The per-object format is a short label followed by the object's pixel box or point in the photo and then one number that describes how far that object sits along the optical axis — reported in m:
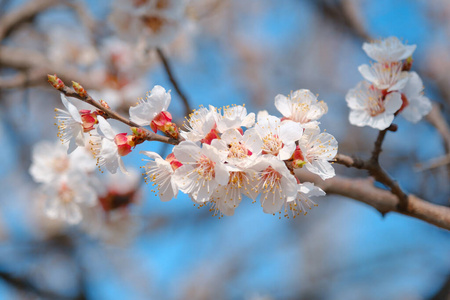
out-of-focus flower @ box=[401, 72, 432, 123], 1.12
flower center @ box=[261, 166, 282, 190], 1.08
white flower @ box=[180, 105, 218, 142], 1.07
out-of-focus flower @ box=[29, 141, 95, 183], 1.25
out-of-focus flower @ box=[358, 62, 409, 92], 1.11
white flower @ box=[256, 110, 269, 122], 1.09
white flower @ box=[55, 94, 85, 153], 1.07
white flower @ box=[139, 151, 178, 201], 1.08
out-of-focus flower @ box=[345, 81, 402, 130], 1.11
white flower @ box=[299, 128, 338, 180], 1.08
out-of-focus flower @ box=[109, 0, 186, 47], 1.25
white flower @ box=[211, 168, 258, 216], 1.07
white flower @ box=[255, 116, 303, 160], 1.07
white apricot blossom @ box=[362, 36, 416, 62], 1.11
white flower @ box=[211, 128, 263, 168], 1.07
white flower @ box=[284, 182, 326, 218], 1.07
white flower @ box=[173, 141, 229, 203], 1.07
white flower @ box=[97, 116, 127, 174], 1.07
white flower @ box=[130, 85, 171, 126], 1.08
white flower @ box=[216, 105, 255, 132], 1.07
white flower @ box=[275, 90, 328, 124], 1.10
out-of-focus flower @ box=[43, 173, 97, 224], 1.25
